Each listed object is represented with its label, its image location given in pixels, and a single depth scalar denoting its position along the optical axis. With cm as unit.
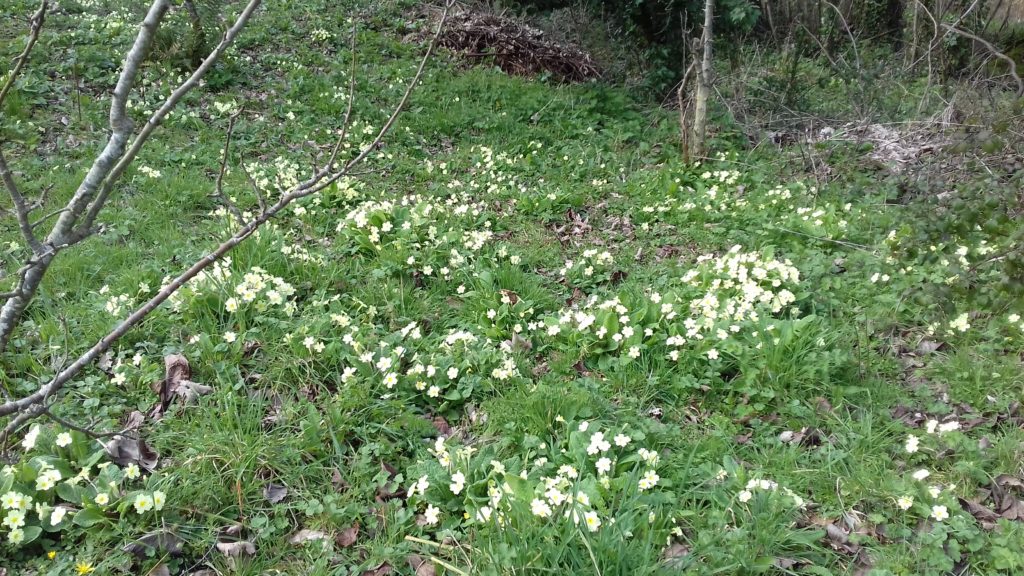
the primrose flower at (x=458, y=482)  258
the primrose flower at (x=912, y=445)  276
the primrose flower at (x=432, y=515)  250
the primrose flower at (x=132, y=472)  254
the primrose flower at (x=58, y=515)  234
